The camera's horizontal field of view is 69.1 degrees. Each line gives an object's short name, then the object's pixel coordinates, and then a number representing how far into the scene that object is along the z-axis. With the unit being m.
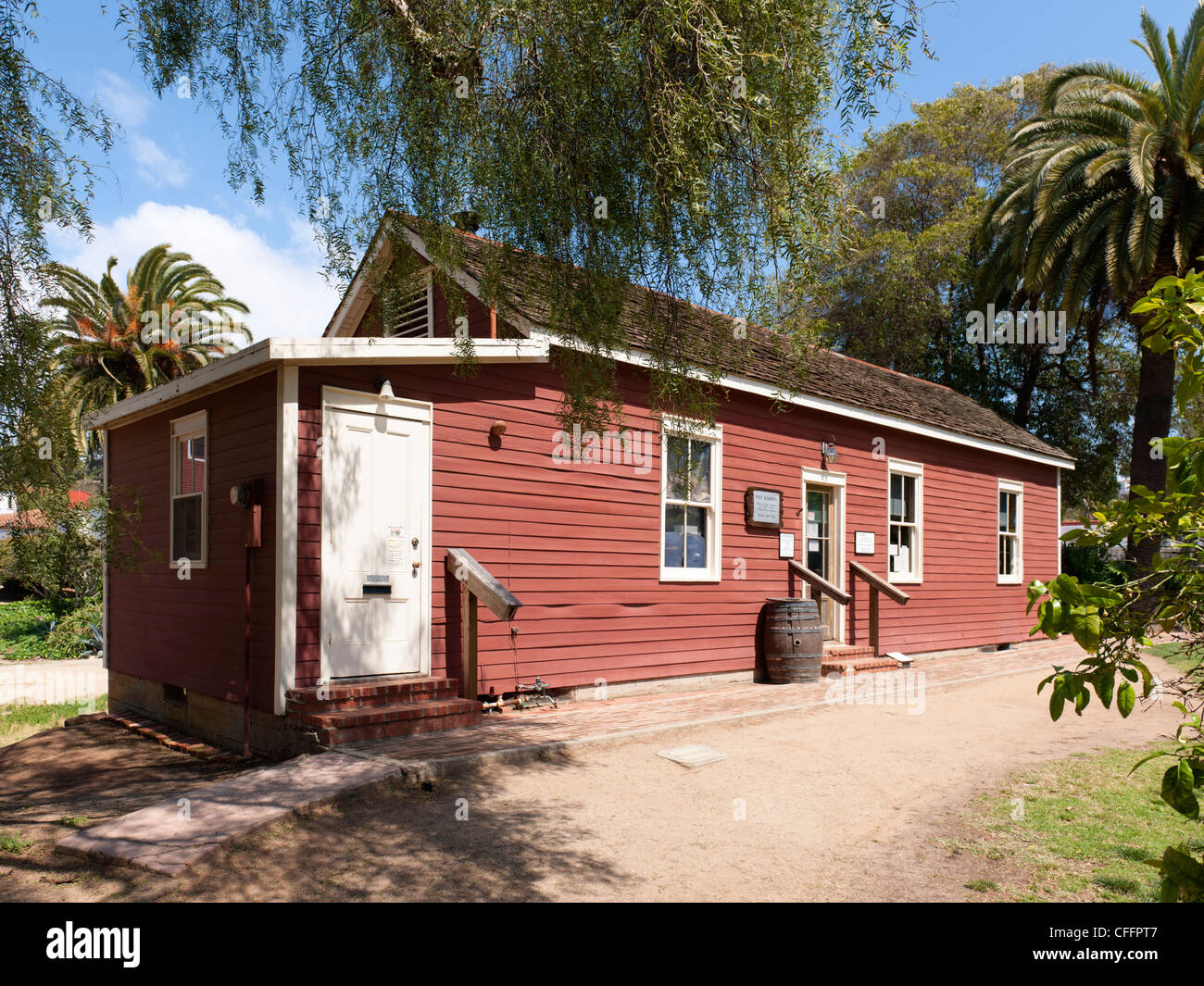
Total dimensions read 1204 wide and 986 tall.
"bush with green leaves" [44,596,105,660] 19.44
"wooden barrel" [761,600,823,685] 10.86
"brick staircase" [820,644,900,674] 11.50
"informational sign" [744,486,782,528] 11.14
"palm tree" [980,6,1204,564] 17.39
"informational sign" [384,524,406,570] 7.77
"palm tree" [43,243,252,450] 22.01
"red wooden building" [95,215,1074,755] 7.29
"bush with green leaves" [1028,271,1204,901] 2.01
